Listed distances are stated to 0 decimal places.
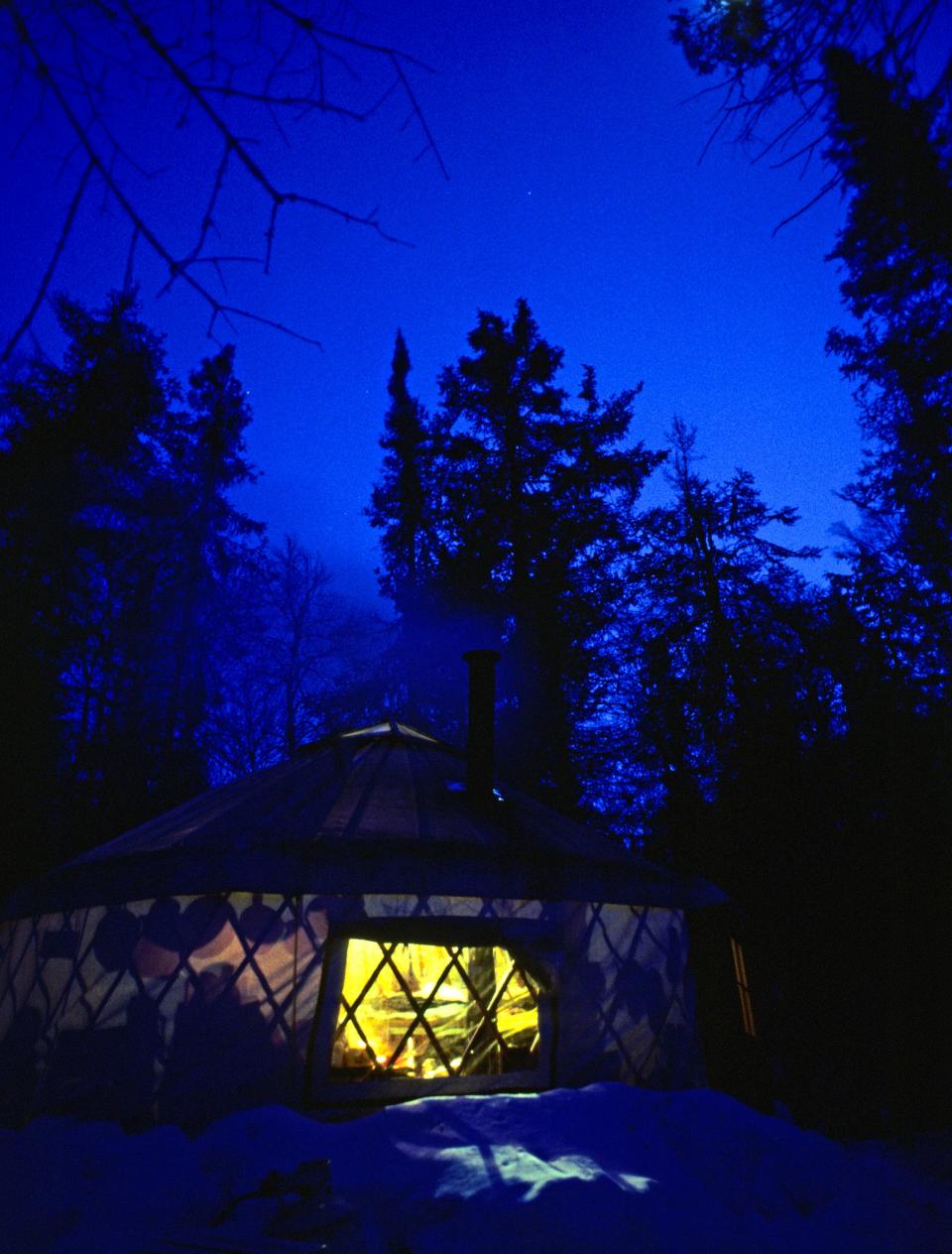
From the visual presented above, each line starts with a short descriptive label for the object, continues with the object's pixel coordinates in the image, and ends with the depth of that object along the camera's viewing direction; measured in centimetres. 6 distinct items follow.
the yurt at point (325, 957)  372
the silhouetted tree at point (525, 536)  1046
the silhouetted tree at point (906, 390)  715
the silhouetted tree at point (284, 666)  1252
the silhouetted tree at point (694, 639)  860
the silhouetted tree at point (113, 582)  813
